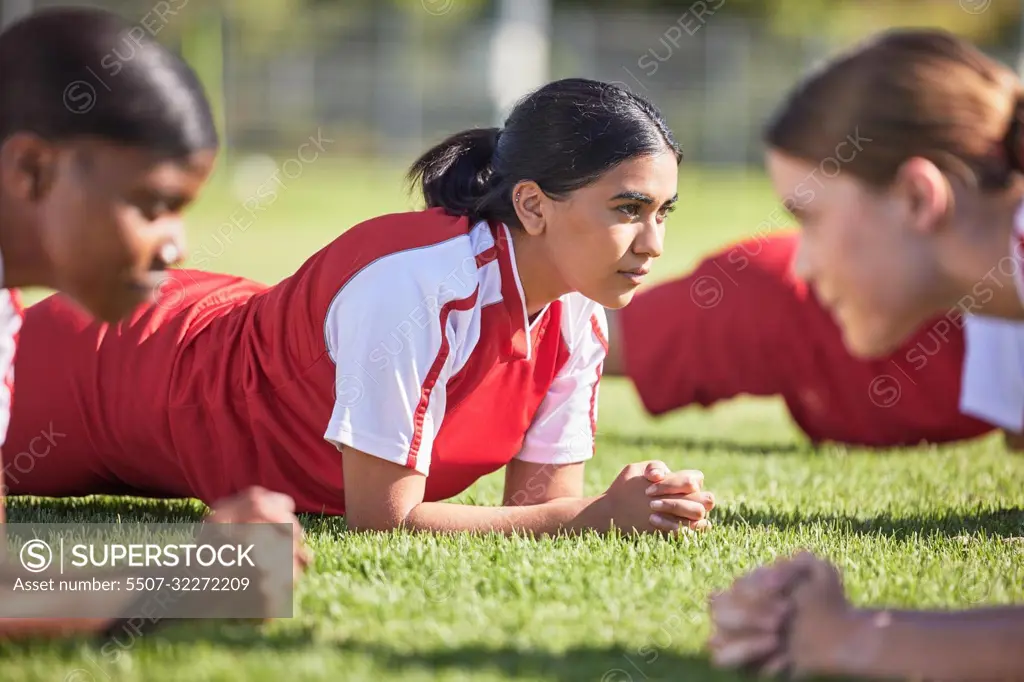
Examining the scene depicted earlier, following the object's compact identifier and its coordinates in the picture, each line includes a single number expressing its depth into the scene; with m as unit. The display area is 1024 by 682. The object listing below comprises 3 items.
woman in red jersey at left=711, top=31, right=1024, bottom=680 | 5.53
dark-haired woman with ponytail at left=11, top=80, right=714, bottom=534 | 7.71
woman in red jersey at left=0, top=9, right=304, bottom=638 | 5.78
